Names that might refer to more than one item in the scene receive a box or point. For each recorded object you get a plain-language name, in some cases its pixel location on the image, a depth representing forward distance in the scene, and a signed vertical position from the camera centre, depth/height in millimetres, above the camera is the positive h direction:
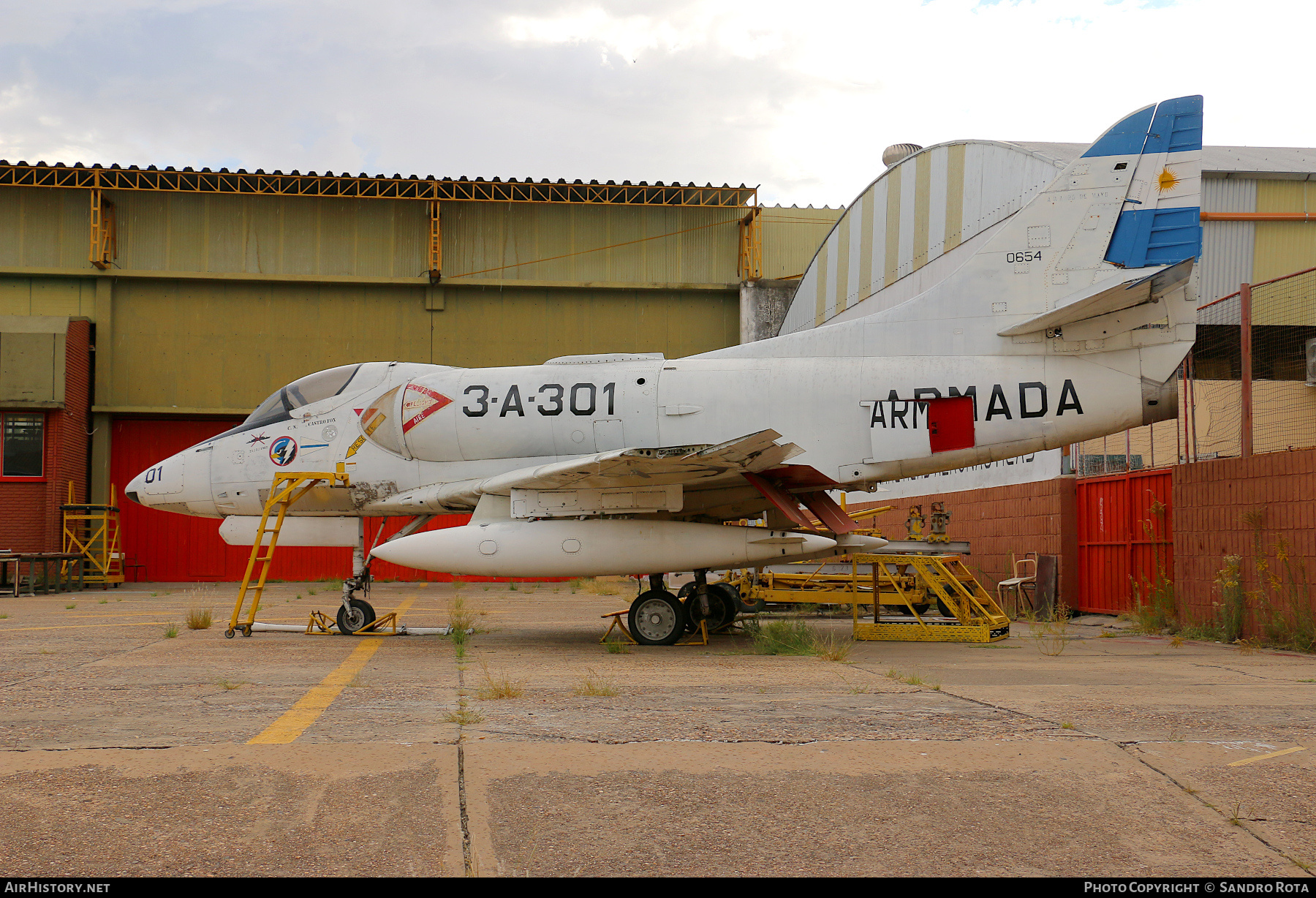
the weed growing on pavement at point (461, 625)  10907 -1456
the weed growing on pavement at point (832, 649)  9219 -1335
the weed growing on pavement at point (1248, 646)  10281 -1397
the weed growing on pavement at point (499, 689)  6574 -1224
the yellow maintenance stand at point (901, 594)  11594 -1036
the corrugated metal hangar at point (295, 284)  27141 +6490
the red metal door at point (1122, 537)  13461 -318
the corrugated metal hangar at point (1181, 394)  11422 +1467
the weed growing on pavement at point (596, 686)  6750 -1234
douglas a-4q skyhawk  10453 +1242
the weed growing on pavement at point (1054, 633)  10500 -1451
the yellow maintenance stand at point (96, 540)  25266 -742
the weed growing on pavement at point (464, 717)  5469 -1161
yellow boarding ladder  11523 +183
